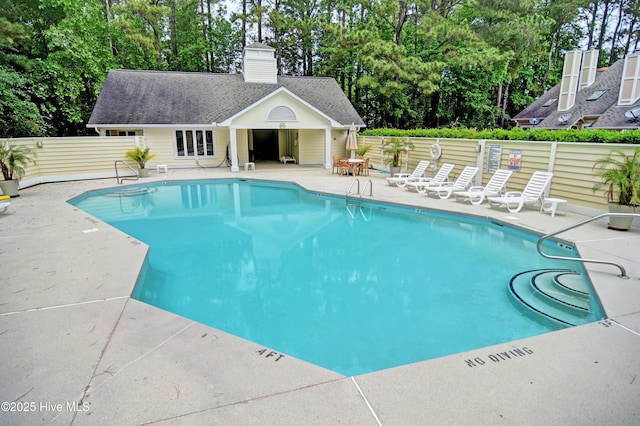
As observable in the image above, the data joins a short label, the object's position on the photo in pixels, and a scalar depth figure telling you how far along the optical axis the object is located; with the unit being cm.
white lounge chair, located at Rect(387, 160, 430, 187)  1318
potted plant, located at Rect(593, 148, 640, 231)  725
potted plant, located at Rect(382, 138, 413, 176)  1539
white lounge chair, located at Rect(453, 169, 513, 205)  1023
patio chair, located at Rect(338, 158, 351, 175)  1628
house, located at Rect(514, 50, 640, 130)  1675
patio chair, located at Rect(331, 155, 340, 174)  1663
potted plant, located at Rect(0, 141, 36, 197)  1079
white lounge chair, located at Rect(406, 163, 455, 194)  1209
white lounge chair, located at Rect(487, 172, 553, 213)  915
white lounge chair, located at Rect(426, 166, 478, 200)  1113
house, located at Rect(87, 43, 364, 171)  1766
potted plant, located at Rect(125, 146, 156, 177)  1531
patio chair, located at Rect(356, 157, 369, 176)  1652
